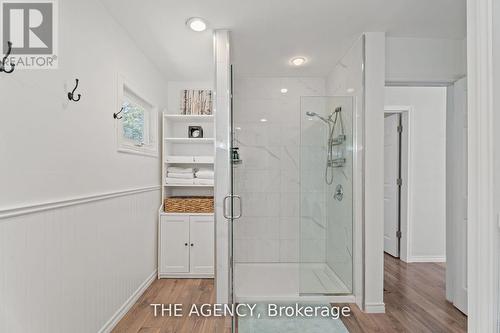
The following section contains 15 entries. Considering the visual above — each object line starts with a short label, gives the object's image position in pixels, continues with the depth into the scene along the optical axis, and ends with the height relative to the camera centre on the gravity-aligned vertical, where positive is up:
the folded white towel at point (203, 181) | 3.65 -0.18
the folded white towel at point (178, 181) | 3.65 -0.18
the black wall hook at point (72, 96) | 1.78 +0.42
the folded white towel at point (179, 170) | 3.68 -0.05
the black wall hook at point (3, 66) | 1.32 +0.44
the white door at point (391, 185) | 4.34 -0.27
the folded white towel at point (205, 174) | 3.65 -0.10
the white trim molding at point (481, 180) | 0.79 -0.04
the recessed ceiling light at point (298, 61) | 3.31 +1.19
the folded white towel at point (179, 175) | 3.66 -0.11
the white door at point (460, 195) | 2.71 -0.26
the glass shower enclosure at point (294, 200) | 2.87 -0.38
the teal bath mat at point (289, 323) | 2.26 -1.24
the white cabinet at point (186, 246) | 3.47 -0.93
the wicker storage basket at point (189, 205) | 3.52 -0.46
